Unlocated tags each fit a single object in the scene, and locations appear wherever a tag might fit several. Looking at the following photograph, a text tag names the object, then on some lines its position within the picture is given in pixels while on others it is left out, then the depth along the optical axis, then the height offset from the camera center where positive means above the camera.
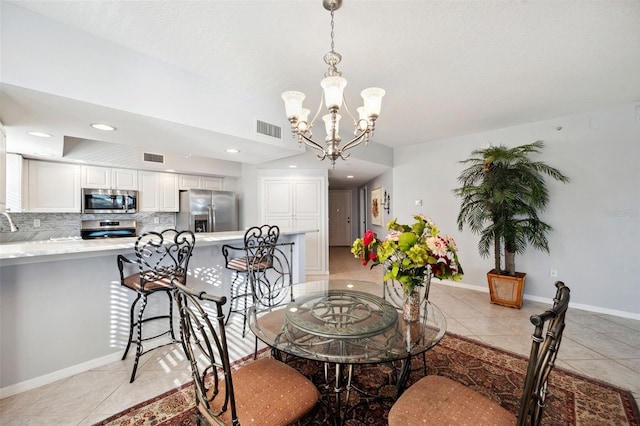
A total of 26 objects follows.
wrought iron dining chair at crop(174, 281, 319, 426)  0.92 -0.78
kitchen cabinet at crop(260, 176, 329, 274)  4.91 +0.20
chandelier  1.72 +0.80
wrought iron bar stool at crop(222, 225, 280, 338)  2.61 -0.53
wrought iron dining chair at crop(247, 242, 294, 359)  2.00 -0.64
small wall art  6.32 +0.21
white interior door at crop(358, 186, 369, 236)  8.16 +0.21
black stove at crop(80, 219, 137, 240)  4.14 -0.22
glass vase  1.49 -0.55
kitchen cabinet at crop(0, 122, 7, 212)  1.80 +0.35
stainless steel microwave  3.99 +0.25
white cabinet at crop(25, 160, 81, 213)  3.57 +0.43
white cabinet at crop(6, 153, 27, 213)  3.26 +0.44
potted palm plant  3.28 +0.11
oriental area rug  1.51 -1.22
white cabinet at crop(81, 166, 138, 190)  3.99 +0.63
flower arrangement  1.33 -0.22
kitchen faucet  3.46 -0.11
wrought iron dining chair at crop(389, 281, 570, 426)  0.81 -0.81
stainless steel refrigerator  4.79 +0.09
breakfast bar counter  1.73 -0.72
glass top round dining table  1.22 -0.66
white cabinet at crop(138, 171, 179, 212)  4.54 +0.45
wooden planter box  3.26 -0.99
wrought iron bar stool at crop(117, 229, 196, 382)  1.93 -0.48
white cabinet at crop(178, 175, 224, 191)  5.00 +0.69
